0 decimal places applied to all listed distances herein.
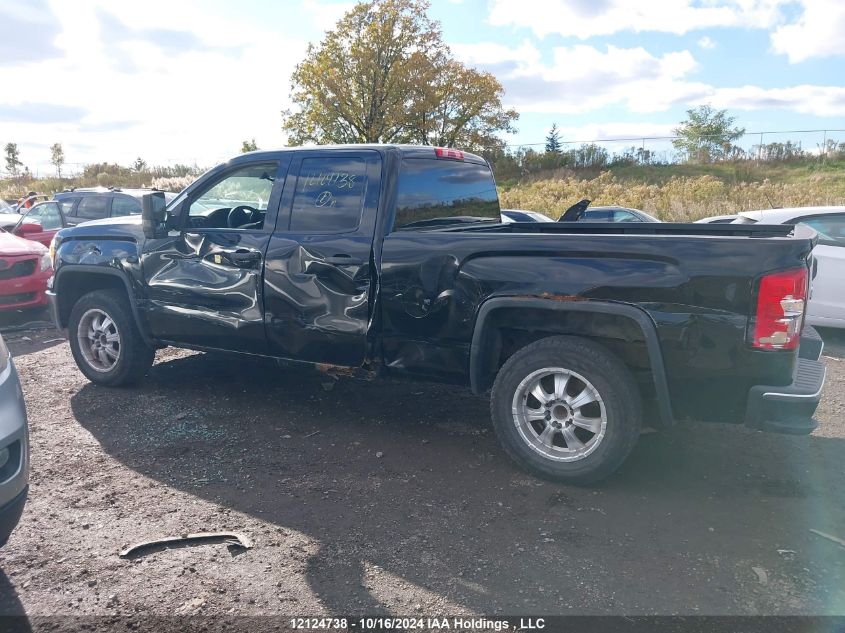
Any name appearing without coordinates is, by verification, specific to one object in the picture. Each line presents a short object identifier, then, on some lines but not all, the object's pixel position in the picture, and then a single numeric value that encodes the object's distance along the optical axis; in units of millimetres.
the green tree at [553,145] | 43188
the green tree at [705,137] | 39688
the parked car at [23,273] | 8703
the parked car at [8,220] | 14152
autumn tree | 33781
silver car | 2908
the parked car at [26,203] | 20591
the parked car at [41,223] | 11361
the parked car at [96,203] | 11620
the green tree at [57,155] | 50031
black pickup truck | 3508
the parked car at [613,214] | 14602
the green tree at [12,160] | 51219
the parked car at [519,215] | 11898
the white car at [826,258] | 7387
